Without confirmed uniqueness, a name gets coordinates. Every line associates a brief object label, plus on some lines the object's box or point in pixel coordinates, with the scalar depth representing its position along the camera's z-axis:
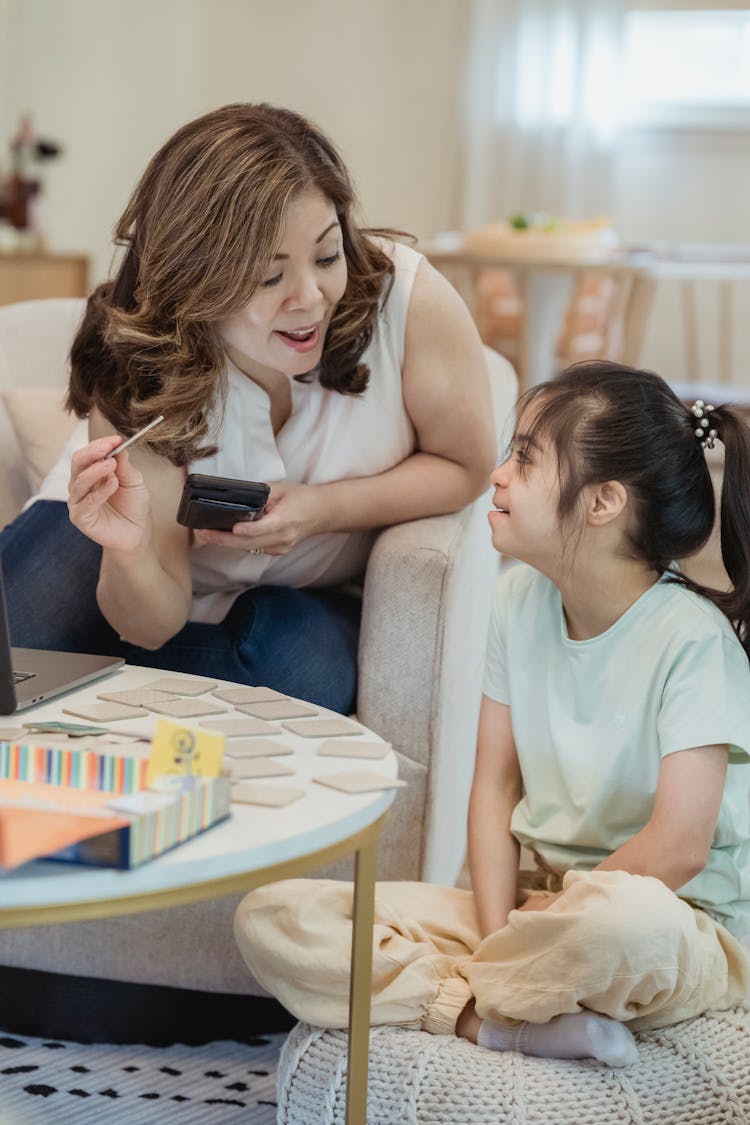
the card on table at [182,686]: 2.77
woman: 3.08
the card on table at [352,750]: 2.61
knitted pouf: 2.71
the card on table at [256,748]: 2.59
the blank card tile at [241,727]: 2.64
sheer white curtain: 8.45
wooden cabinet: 7.35
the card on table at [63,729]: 2.62
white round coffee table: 2.31
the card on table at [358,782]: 2.52
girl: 2.73
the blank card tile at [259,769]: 2.54
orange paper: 2.31
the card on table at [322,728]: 2.66
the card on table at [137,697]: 2.72
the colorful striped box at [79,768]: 2.44
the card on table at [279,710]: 2.71
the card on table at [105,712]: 2.67
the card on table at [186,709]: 2.69
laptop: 2.65
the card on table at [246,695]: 2.74
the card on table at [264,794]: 2.47
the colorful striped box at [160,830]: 2.33
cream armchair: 3.12
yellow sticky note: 2.43
